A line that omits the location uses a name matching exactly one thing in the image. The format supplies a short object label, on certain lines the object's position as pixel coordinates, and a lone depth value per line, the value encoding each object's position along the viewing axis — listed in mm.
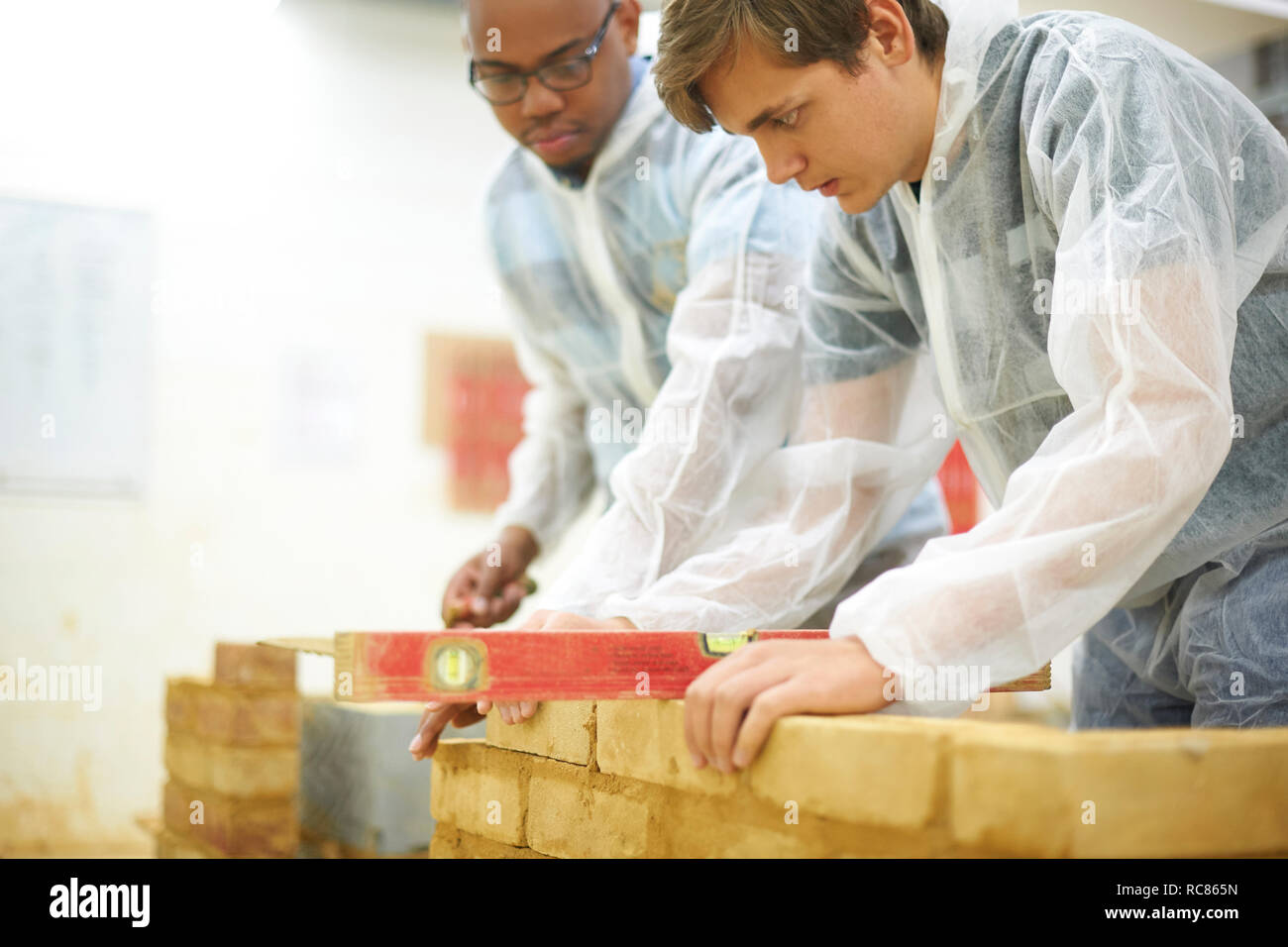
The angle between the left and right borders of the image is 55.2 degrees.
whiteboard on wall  3750
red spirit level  964
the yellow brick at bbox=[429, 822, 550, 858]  1394
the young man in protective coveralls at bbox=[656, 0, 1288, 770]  942
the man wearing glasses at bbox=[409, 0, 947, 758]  1497
